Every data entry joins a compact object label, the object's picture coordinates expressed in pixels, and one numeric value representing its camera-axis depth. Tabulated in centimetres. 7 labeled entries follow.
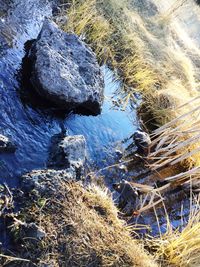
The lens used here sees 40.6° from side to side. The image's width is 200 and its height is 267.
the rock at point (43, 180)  314
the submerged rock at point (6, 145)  334
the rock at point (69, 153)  362
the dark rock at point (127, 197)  386
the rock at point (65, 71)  432
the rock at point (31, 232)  277
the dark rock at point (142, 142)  487
